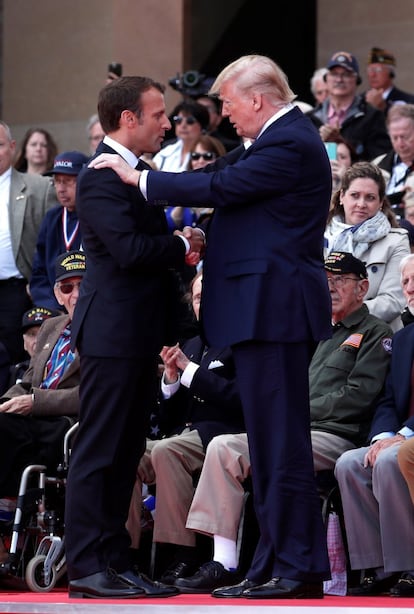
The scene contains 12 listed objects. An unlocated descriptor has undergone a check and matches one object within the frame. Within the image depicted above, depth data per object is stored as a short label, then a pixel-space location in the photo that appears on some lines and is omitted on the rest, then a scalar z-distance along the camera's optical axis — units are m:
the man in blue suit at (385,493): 11.24
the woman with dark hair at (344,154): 17.27
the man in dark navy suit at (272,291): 9.68
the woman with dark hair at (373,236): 14.03
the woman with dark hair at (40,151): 19.66
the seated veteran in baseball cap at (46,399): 13.20
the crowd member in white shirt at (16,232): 16.77
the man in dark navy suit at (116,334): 9.87
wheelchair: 12.61
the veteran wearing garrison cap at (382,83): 20.89
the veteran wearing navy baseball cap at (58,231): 16.58
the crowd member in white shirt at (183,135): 18.64
